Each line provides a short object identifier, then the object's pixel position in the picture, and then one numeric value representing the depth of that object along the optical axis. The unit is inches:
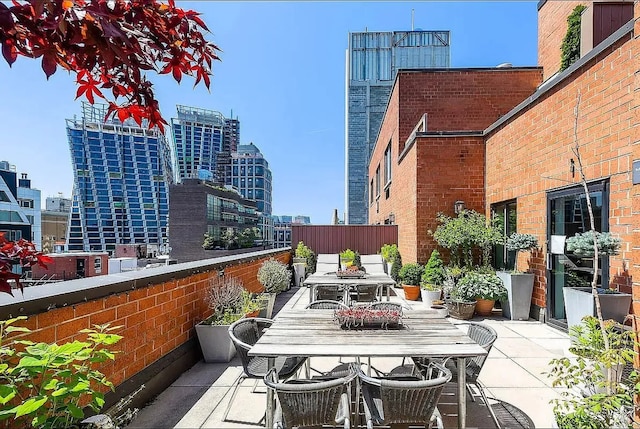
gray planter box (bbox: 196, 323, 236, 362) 156.3
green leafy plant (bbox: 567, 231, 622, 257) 142.5
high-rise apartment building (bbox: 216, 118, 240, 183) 3609.7
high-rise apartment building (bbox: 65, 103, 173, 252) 3405.5
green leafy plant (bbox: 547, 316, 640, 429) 80.5
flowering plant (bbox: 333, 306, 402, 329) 112.9
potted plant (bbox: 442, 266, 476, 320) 232.8
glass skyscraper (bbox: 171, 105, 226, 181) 3469.5
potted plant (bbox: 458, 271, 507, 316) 236.5
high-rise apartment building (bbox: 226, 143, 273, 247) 3690.9
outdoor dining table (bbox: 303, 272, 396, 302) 242.4
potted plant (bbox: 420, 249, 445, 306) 267.9
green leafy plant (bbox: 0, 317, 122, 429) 54.5
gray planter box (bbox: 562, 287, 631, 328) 131.3
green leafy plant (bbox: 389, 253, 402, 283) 363.8
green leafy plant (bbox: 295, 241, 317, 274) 427.8
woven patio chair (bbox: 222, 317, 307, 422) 109.9
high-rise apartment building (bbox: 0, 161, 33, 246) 2253.9
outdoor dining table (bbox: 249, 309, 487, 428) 90.0
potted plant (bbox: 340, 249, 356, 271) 383.1
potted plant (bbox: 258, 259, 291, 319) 256.1
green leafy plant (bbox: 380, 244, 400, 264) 385.7
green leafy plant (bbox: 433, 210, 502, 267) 267.2
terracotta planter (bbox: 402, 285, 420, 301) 298.5
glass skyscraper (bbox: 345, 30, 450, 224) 1103.3
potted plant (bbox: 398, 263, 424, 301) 299.1
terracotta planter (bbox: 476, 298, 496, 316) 241.1
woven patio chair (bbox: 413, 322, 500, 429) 104.3
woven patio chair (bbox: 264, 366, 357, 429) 77.8
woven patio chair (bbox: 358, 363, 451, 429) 78.1
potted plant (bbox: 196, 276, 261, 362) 156.4
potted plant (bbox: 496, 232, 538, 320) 225.5
